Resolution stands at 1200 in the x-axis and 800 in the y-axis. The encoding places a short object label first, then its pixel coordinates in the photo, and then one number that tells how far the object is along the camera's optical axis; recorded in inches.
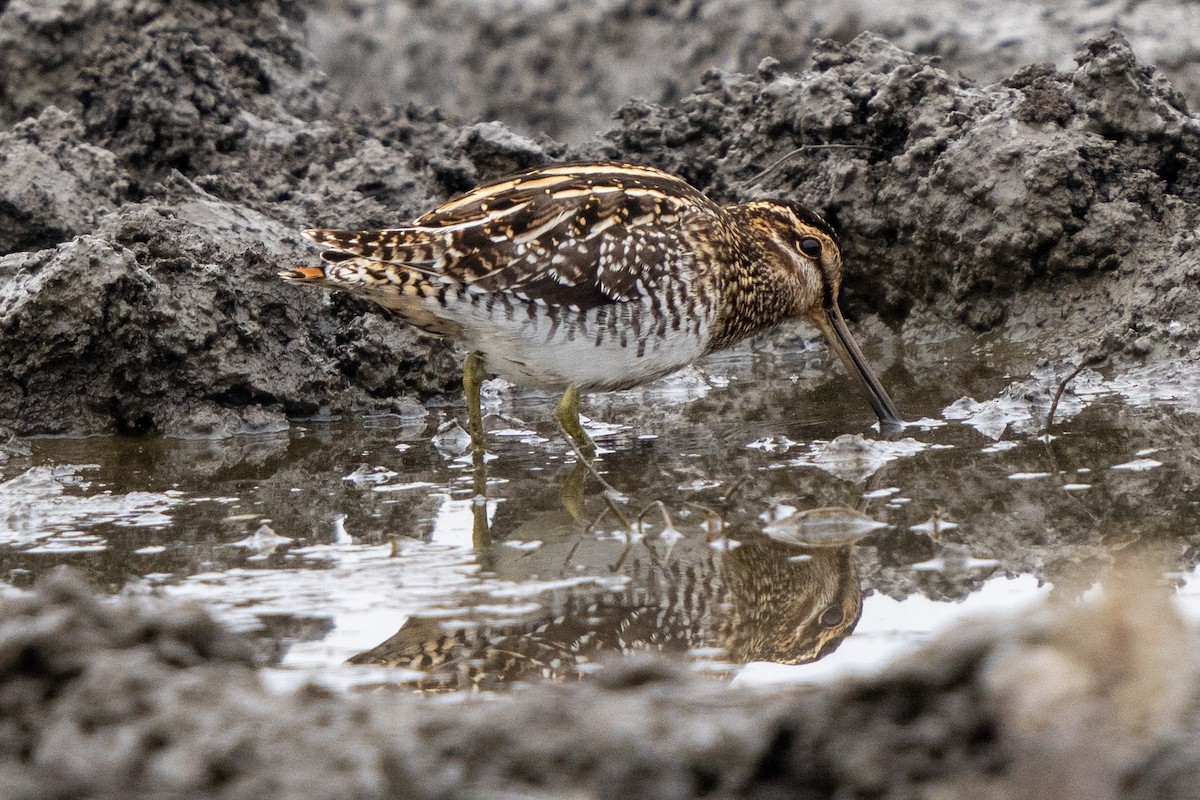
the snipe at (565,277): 415.8
